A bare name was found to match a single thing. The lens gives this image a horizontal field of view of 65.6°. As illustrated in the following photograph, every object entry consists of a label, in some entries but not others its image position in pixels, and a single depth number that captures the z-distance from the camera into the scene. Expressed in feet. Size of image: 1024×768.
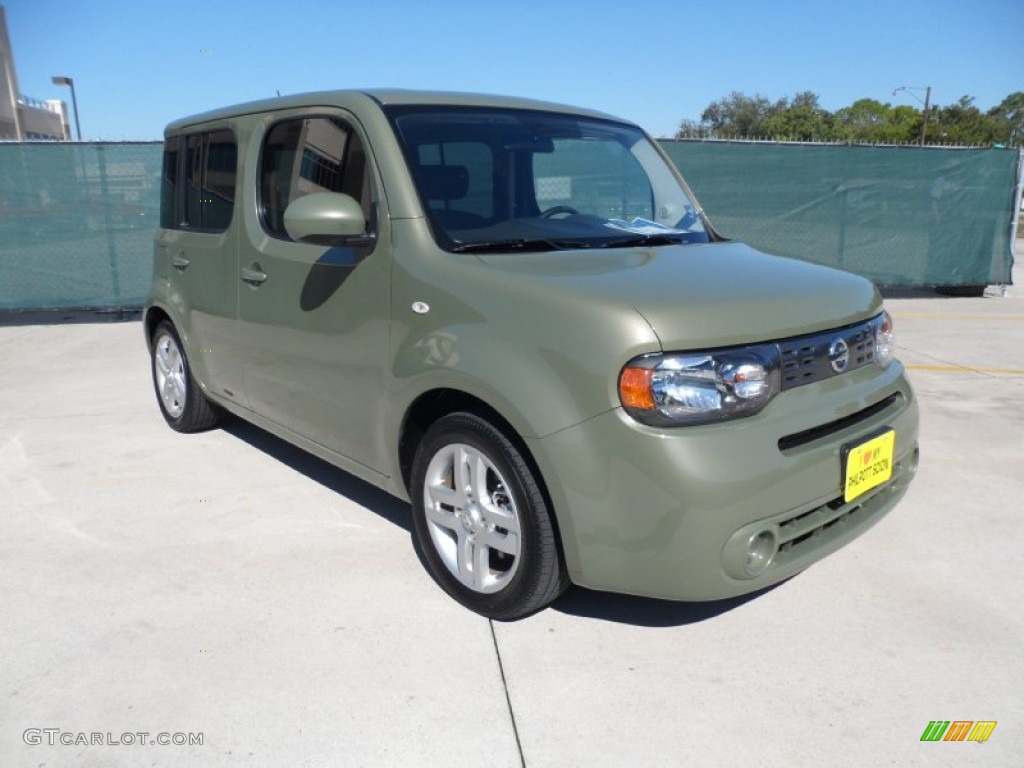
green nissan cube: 7.36
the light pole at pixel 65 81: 109.10
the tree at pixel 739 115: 260.21
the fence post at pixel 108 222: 29.30
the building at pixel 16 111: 171.80
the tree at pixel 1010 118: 232.32
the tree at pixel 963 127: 212.23
